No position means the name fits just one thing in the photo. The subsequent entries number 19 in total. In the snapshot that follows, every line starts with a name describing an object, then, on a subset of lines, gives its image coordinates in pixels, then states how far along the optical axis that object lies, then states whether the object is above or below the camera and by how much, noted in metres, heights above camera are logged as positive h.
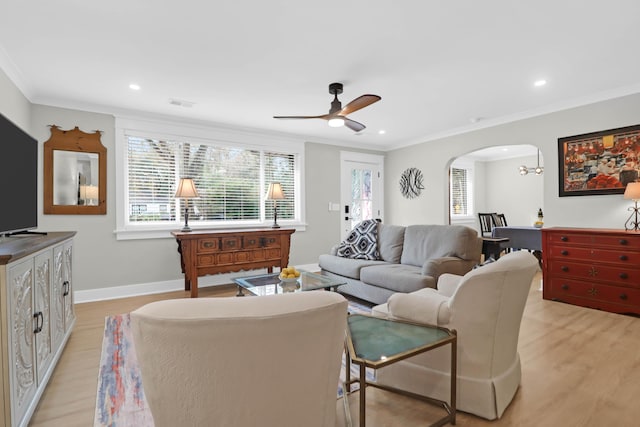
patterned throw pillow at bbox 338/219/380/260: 4.23 -0.35
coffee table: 2.92 -0.62
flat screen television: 1.95 +0.28
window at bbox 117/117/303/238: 4.27 +0.56
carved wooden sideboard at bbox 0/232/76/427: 1.44 -0.53
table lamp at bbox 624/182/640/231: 3.21 +0.14
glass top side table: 1.42 -0.61
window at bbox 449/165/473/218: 8.03 +0.60
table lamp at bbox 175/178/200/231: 4.04 +0.35
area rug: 1.74 -1.04
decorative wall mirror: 3.76 +0.55
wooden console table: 3.93 -0.42
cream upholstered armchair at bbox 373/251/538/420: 1.66 -0.62
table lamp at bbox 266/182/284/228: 4.73 +0.37
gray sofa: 3.24 -0.51
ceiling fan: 2.91 +1.01
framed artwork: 3.54 +0.61
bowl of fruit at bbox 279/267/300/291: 3.00 -0.55
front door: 6.13 +0.55
